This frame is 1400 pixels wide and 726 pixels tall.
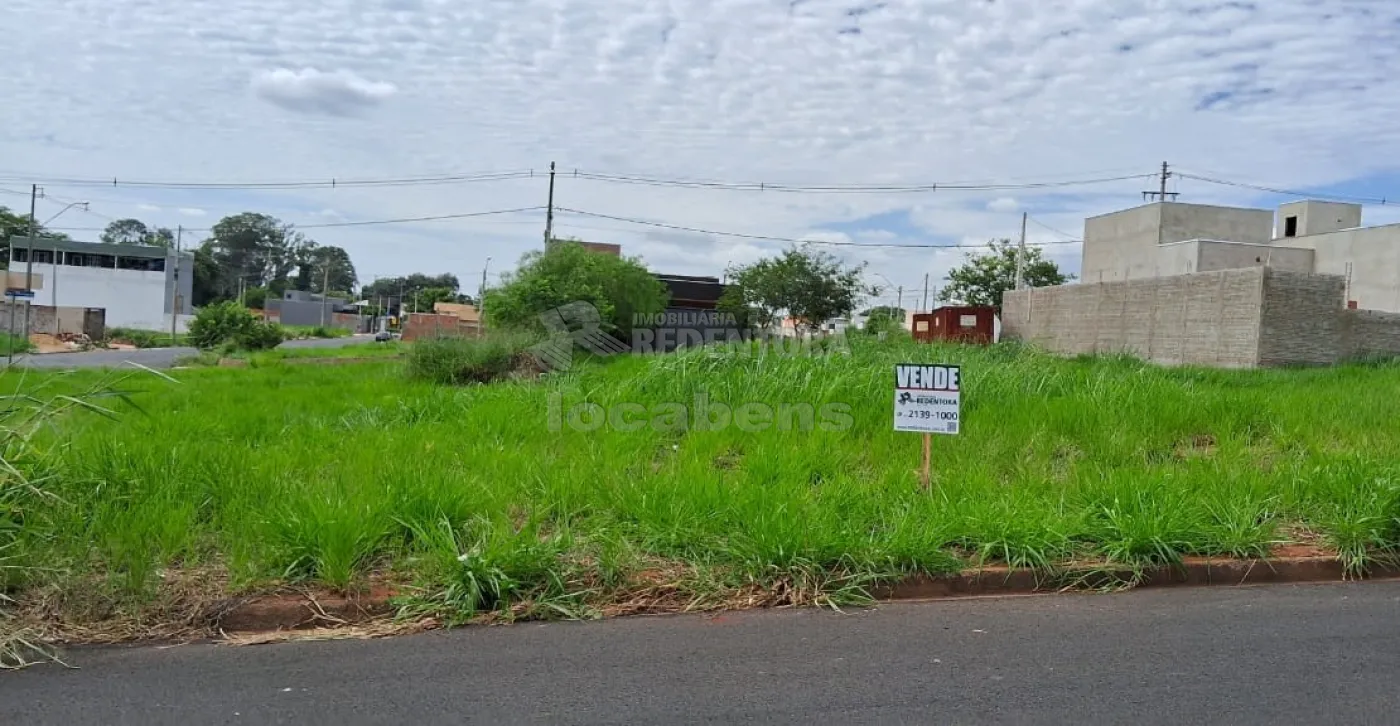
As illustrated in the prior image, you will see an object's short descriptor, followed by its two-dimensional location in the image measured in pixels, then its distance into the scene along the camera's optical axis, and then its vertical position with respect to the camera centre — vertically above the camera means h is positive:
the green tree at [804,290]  37.31 +2.91
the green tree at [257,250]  116.81 +9.12
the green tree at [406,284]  128.57 +6.28
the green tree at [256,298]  97.25 +1.69
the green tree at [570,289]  18.69 +1.14
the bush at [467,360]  15.28 -0.59
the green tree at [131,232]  107.56 +9.26
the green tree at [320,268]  125.62 +7.62
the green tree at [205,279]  89.94 +3.35
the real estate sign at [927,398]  5.98 -0.26
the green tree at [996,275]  43.03 +4.90
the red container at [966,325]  24.53 +1.24
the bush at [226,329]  35.12 -0.77
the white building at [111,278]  62.00 +1.81
